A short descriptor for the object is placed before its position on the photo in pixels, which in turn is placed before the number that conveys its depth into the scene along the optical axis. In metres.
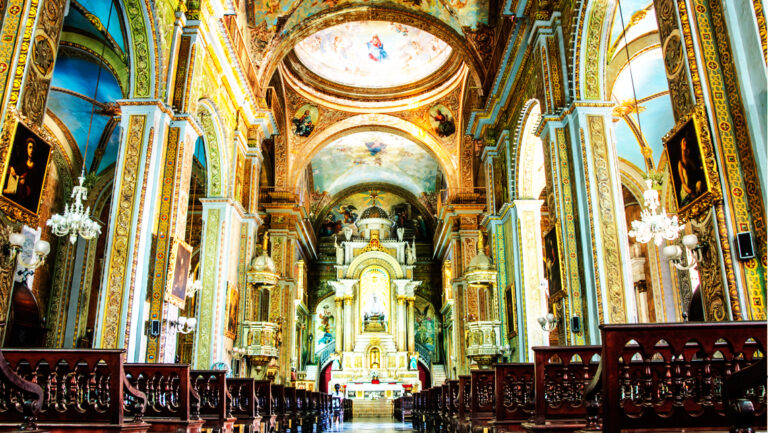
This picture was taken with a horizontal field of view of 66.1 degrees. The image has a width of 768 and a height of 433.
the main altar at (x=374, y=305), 25.09
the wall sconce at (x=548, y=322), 9.42
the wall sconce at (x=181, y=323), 8.85
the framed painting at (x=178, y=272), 8.69
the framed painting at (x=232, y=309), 12.43
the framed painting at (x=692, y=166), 5.09
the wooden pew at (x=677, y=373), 3.50
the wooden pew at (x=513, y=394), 5.93
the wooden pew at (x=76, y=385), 4.29
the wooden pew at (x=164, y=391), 5.32
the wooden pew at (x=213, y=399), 6.29
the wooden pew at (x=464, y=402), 8.08
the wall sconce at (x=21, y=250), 5.30
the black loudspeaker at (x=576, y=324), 8.26
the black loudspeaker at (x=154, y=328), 8.16
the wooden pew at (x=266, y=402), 8.60
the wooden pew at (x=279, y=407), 9.65
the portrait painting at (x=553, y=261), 9.05
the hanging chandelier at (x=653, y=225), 7.47
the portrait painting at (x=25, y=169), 5.40
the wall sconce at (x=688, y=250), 5.25
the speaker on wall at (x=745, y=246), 4.77
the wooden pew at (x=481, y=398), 7.33
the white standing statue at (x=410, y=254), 27.19
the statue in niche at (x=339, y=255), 27.06
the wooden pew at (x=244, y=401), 7.36
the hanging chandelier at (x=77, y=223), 7.92
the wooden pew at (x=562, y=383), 5.02
